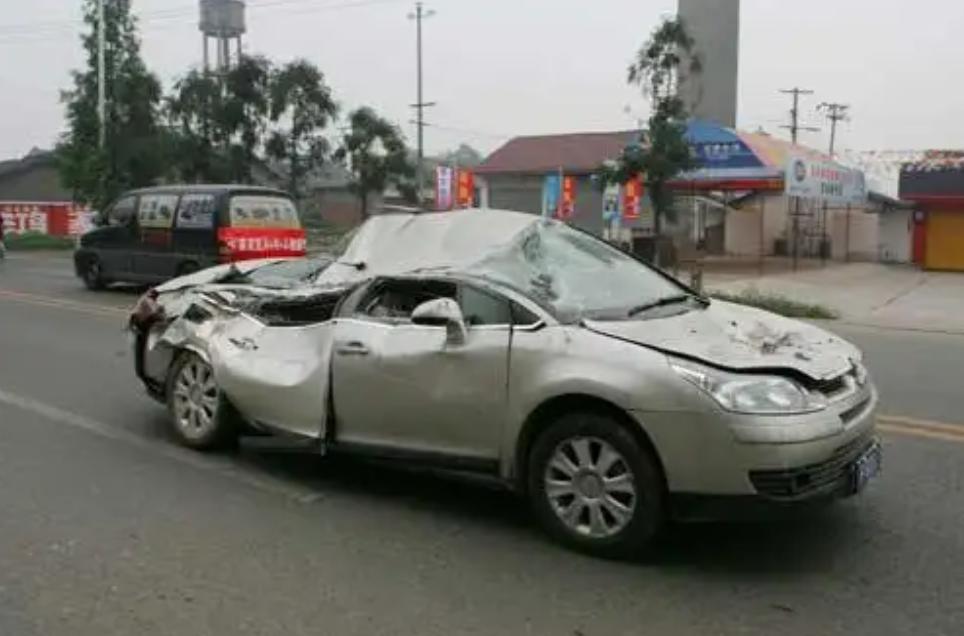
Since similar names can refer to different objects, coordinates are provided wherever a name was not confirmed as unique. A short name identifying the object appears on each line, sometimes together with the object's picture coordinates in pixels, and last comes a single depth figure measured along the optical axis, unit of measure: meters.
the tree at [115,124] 33.38
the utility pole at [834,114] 75.38
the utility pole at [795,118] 73.88
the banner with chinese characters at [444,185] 37.22
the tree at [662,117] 23.14
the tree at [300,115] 30.61
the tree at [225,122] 30.92
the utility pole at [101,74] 33.44
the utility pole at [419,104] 55.88
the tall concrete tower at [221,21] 59.72
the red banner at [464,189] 38.34
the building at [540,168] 53.28
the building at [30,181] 55.69
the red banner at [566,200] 39.25
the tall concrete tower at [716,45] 41.56
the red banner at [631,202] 31.23
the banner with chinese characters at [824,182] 28.17
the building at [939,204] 36.22
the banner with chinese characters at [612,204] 31.62
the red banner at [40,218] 41.62
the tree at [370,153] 31.47
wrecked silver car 4.57
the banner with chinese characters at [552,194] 38.50
